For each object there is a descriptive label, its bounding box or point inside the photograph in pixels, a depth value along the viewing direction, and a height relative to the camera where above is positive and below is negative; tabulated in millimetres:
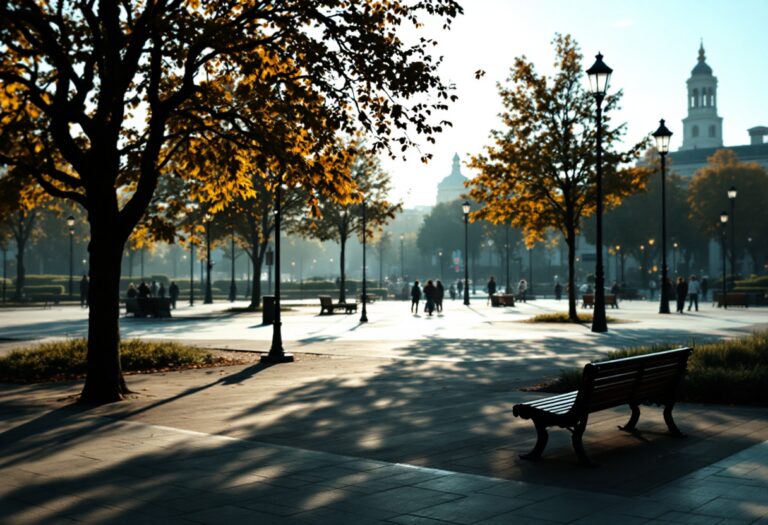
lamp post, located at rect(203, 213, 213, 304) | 46862 +1198
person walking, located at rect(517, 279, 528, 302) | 60219 -910
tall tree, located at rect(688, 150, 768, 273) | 77000 +7834
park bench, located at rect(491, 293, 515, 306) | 48688 -1279
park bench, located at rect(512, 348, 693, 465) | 7180 -1116
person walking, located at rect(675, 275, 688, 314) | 40594 -772
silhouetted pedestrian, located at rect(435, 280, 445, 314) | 41312 -890
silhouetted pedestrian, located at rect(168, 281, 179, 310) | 52191 -854
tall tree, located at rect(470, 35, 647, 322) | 31156 +4770
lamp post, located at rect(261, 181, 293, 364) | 17297 -1264
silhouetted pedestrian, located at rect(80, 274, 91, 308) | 48875 -784
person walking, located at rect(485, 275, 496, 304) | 53000 -539
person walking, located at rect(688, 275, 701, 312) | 43128 -610
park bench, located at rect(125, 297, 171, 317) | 36094 -1228
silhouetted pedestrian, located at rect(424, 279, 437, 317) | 40025 -808
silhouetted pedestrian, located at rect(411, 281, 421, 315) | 41972 -791
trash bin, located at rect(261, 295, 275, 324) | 29033 -1123
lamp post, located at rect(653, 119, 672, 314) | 31375 +5330
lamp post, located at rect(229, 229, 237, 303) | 58669 -1016
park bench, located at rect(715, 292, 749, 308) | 47125 -1199
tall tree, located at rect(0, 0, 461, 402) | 11555 +3031
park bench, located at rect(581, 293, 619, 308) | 43875 -1205
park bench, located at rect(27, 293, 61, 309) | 52656 -1279
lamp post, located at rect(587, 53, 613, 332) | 23750 +3247
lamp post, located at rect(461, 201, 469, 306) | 51800 -1040
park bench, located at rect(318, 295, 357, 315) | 39875 -1344
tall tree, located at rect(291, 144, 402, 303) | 49500 +4445
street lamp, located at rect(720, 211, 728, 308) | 46700 -1240
